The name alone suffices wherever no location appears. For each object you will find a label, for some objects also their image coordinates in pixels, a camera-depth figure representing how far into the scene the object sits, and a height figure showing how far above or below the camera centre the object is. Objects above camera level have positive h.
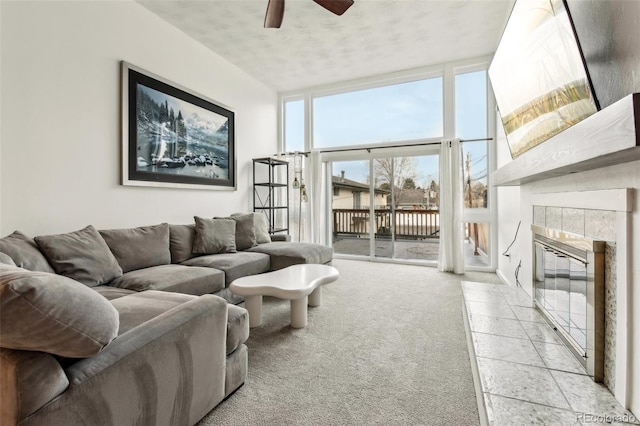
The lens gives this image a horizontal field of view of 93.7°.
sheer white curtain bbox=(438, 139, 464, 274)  4.23 -0.01
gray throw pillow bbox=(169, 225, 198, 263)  3.05 -0.33
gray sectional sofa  0.81 -0.49
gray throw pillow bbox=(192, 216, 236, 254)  3.23 -0.29
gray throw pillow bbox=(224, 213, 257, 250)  3.70 -0.27
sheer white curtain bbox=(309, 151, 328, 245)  5.13 +0.19
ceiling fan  2.12 +1.46
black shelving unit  4.83 +0.32
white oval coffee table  2.26 -0.59
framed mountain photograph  2.99 +0.87
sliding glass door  4.75 +0.04
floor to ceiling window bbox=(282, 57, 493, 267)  4.38 +0.94
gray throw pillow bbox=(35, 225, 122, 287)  2.05 -0.32
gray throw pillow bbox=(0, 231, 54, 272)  1.84 -0.25
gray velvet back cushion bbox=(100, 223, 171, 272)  2.51 -0.30
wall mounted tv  1.31 +0.73
